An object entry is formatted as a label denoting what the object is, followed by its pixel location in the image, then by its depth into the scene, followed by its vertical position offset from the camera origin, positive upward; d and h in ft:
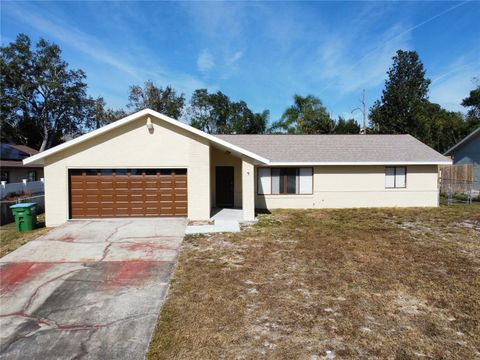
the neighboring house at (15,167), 82.84 +2.97
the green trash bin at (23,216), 37.83 -4.79
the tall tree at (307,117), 133.18 +26.18
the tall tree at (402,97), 121.80 +32.95
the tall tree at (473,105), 135.23 +33.95
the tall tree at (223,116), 167.32 +34.95
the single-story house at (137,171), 41.37 +0.81
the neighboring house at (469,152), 77.04 +6.45
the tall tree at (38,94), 130.41 +37.41
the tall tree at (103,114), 150.20 +31.74
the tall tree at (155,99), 149.69 +39.33
